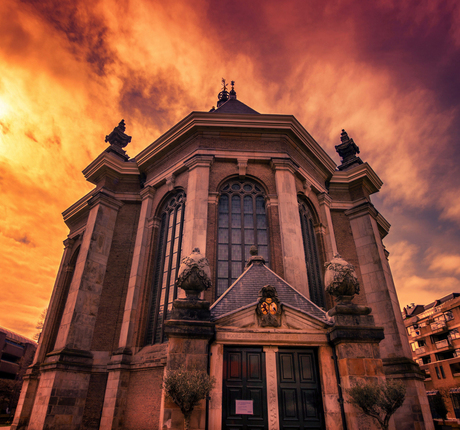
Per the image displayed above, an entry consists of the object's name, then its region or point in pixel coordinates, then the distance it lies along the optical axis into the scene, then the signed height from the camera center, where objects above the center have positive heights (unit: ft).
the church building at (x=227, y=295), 28.89 +16.76
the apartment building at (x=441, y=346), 139.13 +29.45
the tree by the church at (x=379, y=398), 25.98 +1.36
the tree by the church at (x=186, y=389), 25.09 +1.86
